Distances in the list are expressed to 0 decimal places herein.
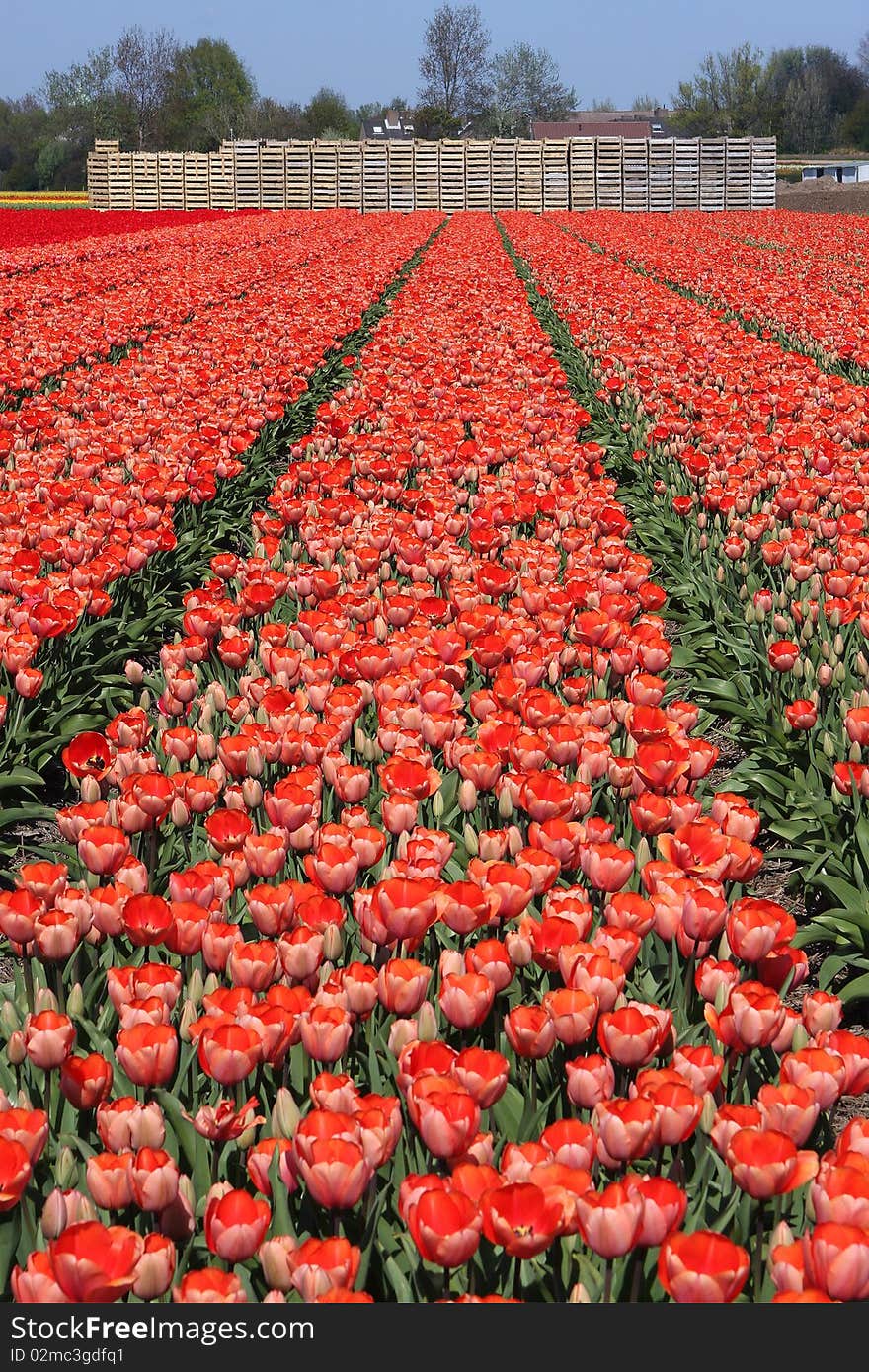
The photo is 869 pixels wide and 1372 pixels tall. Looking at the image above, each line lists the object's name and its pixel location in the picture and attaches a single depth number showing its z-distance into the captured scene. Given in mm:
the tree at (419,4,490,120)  90375
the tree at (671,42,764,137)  112875
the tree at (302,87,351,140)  106000
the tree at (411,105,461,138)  75250
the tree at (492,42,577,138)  128375
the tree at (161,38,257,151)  96500
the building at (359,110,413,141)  92500
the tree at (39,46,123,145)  92500
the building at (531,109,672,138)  96669
